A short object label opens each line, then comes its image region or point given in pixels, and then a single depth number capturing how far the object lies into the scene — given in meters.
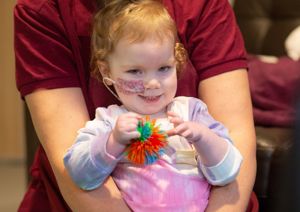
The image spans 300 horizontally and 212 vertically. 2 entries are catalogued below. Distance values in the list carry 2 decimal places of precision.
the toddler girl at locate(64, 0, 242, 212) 1.55
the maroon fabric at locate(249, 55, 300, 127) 2.11
